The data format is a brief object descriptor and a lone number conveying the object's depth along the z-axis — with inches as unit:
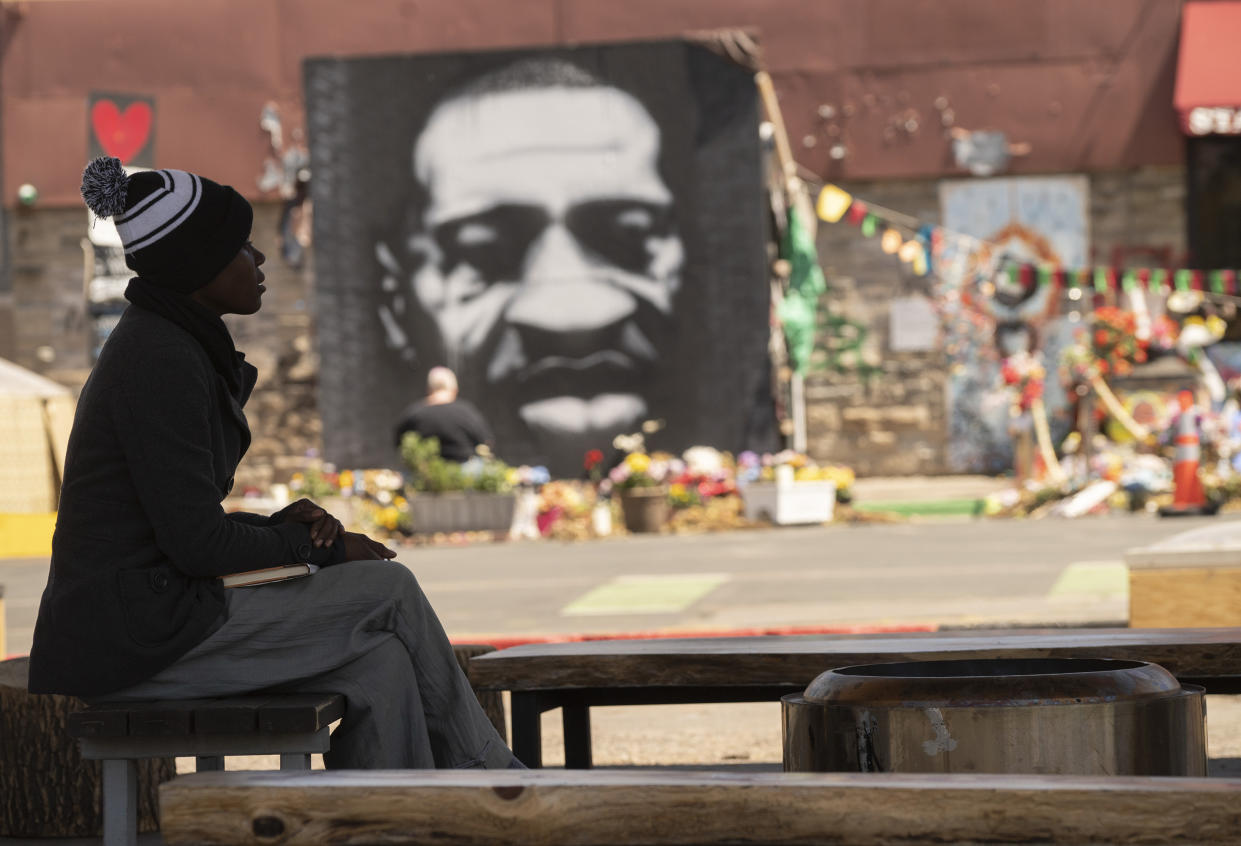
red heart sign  1018.1
